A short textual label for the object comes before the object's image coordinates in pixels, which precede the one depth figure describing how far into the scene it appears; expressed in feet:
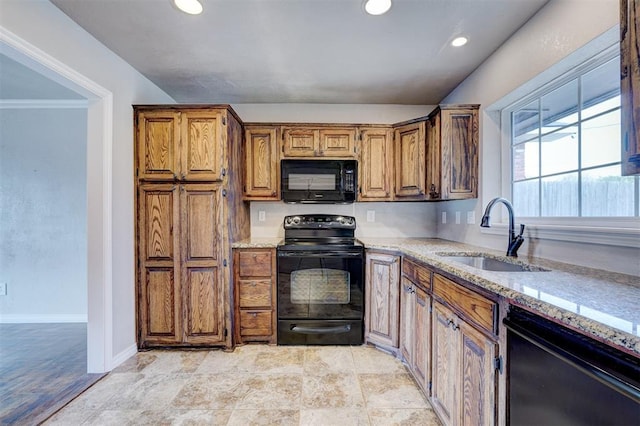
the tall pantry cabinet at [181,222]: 7.71
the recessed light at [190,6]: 5.32
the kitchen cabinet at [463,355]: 3.65
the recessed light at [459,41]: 6.38
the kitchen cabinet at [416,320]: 5.64
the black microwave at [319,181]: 9.23
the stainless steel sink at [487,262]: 5.26
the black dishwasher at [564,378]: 2.10
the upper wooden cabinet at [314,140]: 9.27
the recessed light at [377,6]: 5.23
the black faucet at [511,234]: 5.47
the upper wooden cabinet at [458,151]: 7.39
